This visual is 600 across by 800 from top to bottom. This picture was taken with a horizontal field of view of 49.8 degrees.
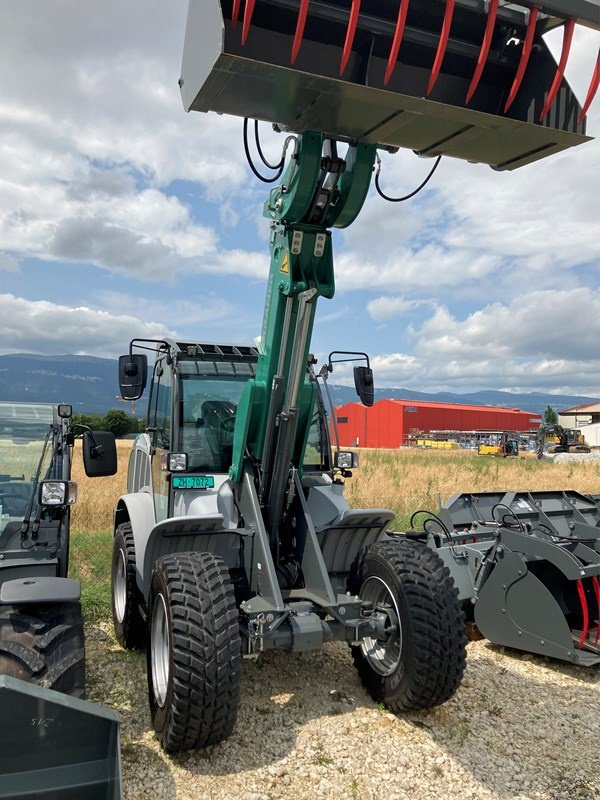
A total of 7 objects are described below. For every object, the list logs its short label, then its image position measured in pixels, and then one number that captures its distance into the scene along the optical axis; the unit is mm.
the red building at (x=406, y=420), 62250
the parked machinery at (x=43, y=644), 2590
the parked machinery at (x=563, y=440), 48250
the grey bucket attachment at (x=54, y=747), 2551
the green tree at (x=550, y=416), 81812
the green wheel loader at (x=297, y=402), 3029
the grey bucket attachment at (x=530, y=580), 5359
